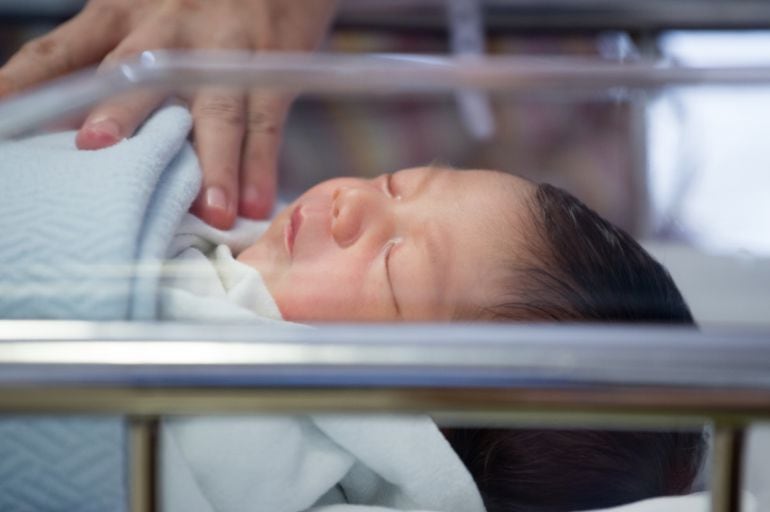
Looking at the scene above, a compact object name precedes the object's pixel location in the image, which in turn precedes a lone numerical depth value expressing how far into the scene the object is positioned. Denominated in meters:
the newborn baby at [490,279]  0.57
